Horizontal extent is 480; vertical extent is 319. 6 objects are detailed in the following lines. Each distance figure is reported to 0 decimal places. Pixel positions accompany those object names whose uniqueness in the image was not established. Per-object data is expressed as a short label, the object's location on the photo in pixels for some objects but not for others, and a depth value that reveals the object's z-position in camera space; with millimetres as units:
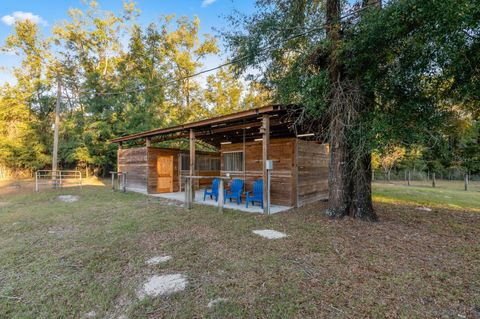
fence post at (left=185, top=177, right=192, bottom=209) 6418
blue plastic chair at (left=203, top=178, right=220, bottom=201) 7770
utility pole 10977
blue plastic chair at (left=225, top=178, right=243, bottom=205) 6995
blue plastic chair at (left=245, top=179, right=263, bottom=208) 6494
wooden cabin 6715
